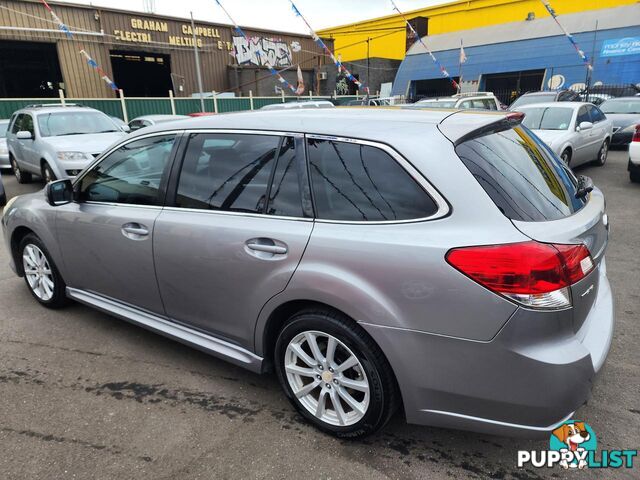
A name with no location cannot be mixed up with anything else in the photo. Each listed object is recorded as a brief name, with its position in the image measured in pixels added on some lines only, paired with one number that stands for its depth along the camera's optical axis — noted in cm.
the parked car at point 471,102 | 1276
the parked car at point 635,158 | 828
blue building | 2490
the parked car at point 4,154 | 1240
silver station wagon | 190
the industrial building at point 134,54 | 2198
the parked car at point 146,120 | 1327
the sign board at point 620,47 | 2411
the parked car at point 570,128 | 878
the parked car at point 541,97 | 1469
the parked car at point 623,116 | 1311
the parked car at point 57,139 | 869
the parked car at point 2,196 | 831
